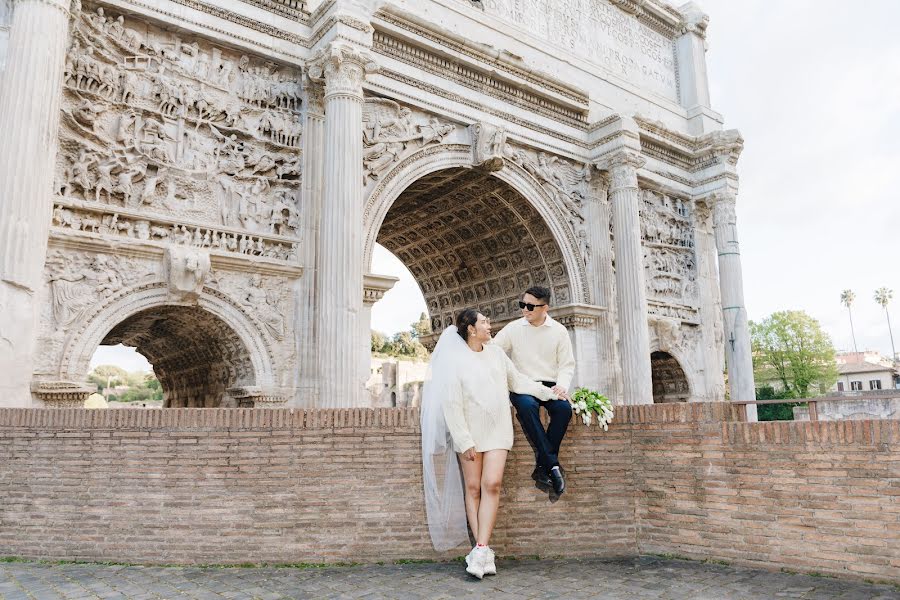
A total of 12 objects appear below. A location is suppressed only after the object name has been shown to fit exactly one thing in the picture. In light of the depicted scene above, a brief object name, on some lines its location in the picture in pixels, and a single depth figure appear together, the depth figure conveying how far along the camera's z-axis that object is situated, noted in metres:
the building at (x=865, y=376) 72.81
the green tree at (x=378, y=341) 64.68
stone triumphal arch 10.64
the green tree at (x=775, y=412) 32.62
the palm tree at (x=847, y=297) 103.44
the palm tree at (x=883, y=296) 101.44
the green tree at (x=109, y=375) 106.39
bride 5.66
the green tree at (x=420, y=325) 66.82
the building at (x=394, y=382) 39.57
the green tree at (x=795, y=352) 55.09
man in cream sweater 6.12
